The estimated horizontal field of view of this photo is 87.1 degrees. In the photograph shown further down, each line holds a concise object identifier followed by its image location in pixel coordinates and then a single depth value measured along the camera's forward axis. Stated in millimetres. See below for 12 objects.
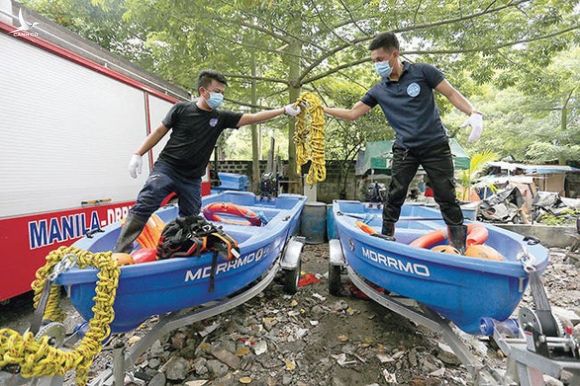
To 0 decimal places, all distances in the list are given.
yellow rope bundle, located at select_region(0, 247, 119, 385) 1244
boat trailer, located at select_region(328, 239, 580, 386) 1368
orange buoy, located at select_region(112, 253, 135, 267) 1944
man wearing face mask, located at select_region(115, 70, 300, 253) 2865
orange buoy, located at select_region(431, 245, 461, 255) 2461
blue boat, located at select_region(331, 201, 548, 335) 1866
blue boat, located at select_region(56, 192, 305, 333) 1735
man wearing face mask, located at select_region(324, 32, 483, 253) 2635
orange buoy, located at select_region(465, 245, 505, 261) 2292
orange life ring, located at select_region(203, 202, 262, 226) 4250
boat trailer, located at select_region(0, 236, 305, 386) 1380
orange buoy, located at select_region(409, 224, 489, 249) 2726
